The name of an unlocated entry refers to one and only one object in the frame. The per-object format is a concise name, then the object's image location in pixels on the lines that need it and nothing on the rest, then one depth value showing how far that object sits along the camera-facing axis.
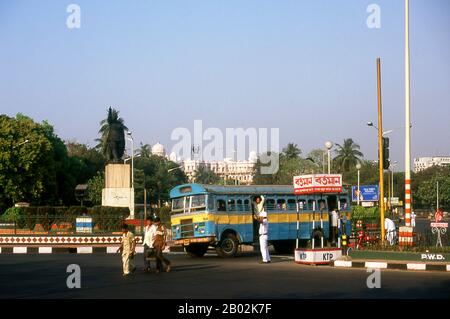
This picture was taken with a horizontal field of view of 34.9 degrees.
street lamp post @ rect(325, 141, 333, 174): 38.00
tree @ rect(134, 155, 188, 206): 100.44
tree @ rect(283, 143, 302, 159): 121.25
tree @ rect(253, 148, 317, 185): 99.12
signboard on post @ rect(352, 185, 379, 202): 52.19
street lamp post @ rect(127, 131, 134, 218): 50.03
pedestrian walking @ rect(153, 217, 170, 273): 20.41
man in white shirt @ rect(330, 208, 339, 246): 27.53
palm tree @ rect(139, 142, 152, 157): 116.73
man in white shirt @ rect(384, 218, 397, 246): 29.92
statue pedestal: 49.84
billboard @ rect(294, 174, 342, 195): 23.48
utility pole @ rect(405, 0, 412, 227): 22.94
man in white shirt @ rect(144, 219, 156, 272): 20.55
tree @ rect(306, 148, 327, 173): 101.95
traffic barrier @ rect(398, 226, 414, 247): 23.14
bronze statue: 58.38
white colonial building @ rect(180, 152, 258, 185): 169.23
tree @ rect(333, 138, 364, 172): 117.69
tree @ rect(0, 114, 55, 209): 69.25
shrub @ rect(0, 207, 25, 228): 39.56
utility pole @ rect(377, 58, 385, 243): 26.81
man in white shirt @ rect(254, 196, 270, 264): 22.98
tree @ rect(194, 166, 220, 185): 150.00
